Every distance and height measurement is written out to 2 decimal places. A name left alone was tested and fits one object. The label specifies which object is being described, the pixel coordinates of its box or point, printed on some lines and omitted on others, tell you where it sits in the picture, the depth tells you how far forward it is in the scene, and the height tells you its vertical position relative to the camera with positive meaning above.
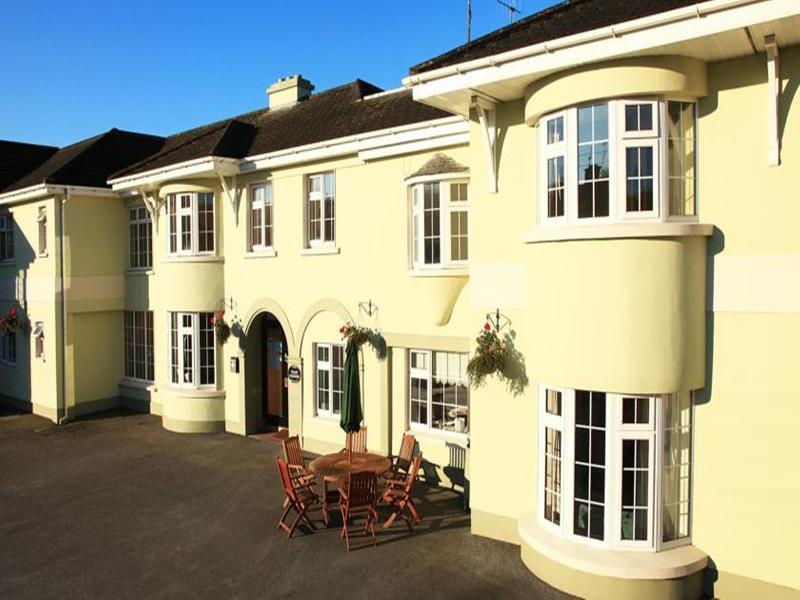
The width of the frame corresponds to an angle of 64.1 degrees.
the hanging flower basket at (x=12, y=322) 20.98 -1.48
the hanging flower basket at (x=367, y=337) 13.80 -1.36
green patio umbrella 12.03 -2.42
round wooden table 11.09 -3.47
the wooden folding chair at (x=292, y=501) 10.61 -3.85
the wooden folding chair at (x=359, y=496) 10.24 -3.62
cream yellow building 7.79 -0.16
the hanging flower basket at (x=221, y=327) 17.08 -1.38
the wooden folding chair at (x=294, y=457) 11.98 -3.50
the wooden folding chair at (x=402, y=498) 10.77 -3.86
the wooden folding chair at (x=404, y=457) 12.09 -3.52
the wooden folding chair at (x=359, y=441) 13.38 -3.56
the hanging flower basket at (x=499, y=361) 9.69 -1.35
